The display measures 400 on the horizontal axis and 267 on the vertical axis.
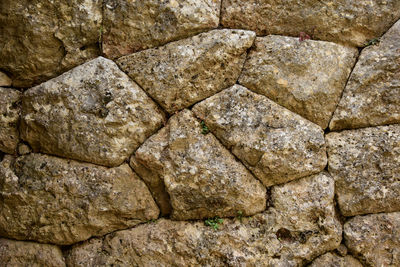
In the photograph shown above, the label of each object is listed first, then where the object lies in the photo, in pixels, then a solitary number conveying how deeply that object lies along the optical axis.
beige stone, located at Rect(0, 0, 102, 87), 2.60
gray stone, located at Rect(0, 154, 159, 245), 2.54
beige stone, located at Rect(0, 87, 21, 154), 2.66
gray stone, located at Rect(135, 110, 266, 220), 2.48
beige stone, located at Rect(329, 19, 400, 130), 2.52
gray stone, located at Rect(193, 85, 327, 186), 2.48
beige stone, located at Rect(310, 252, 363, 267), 2.50
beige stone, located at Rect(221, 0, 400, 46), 2.61
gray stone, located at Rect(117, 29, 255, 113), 2.57
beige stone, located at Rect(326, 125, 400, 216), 2.49
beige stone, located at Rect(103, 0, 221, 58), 2.61
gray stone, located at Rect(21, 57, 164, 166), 2.54
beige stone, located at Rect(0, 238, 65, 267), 2.57
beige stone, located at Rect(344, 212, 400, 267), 2.48
